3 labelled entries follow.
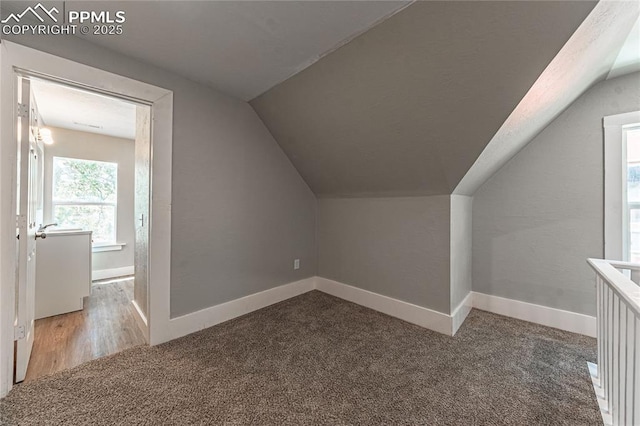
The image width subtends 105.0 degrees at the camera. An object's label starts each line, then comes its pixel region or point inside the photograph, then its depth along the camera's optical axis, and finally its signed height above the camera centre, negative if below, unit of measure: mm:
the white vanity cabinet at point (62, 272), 2496 -639
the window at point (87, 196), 3570 +242
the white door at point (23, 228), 1553 -108
